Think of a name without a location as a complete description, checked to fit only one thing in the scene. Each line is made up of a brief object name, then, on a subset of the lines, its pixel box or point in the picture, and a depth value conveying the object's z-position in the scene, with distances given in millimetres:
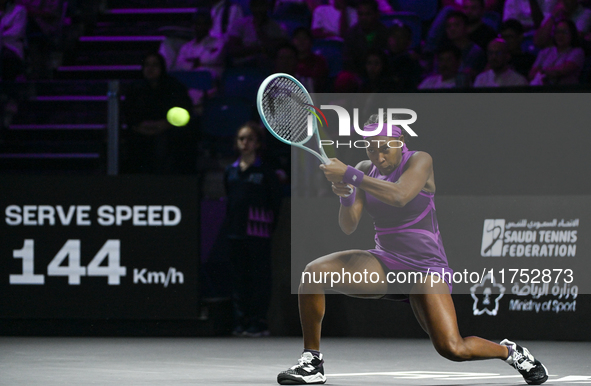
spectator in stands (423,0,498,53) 19905
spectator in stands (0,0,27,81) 21047
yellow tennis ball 17545
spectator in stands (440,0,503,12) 21328
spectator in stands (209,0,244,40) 22062
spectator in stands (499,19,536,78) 19187
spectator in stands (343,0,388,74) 20503
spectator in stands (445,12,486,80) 19328
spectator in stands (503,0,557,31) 20484
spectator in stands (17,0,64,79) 22391
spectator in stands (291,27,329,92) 19781
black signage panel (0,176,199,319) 16297
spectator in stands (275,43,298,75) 19578
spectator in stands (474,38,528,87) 18547
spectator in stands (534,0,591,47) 19469
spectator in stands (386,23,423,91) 19295
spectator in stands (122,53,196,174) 16766
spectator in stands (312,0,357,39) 21922
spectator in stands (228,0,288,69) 21250
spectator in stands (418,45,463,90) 18859
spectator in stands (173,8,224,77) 21422
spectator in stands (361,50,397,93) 18594
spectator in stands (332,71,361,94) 18516
